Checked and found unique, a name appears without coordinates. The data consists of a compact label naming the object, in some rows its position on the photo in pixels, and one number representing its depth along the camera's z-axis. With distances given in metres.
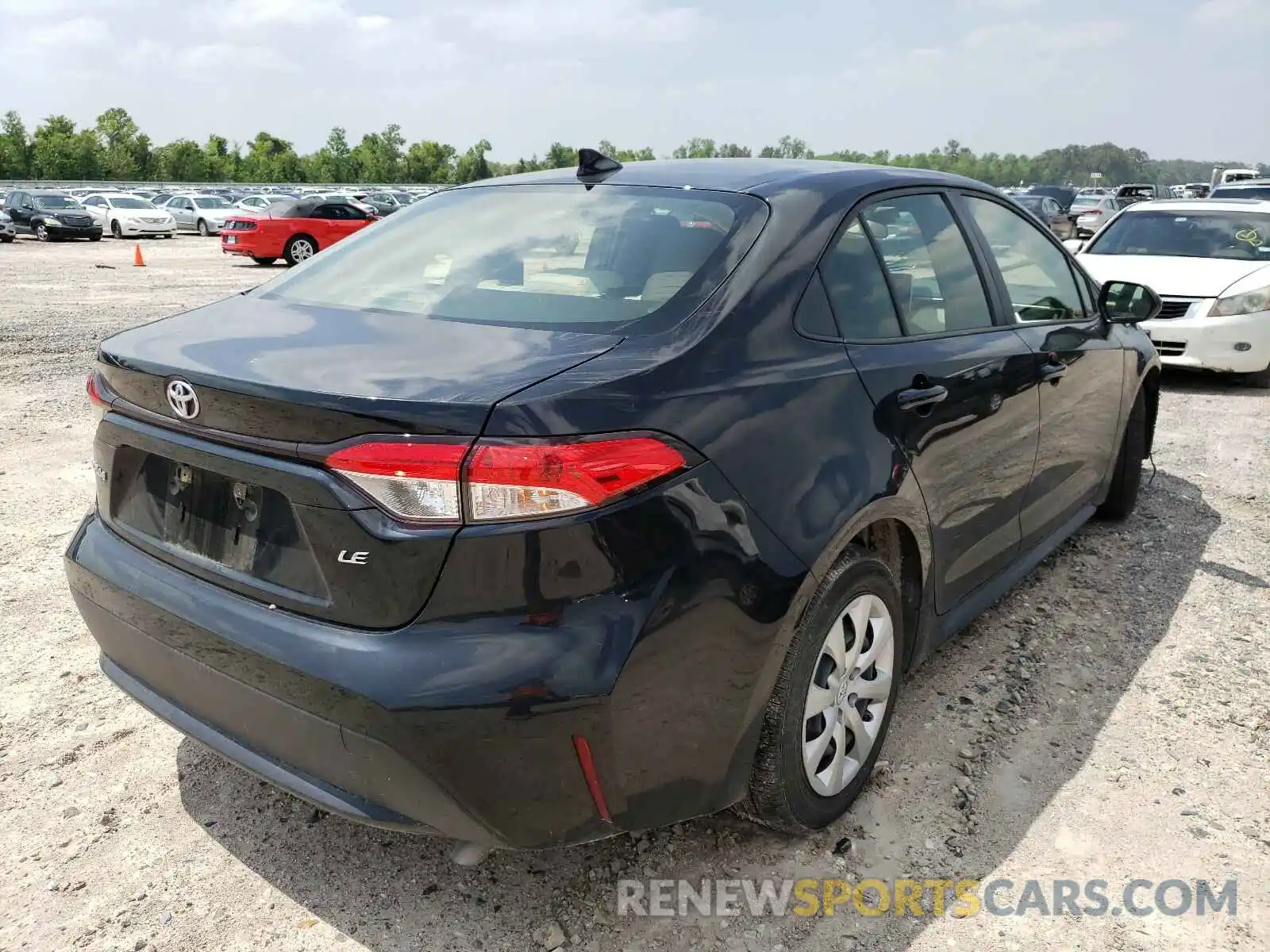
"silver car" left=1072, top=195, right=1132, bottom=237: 28.50
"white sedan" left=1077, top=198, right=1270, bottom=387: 8.02
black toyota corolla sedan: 1.84
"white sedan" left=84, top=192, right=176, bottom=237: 33.81
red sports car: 21.58
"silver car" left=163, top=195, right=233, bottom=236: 36.78
